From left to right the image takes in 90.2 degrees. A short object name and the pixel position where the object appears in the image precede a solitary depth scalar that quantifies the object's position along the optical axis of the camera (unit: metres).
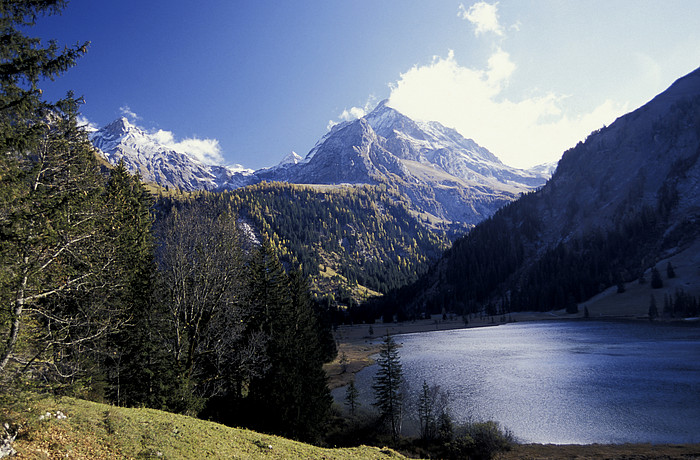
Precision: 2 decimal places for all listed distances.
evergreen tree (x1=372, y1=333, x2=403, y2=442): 40.00
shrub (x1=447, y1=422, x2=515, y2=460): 33.38
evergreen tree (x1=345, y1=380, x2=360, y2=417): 45.78
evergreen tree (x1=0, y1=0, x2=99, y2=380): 12.30
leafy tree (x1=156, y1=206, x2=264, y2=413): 25.48
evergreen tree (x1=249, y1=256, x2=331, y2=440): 30.14
